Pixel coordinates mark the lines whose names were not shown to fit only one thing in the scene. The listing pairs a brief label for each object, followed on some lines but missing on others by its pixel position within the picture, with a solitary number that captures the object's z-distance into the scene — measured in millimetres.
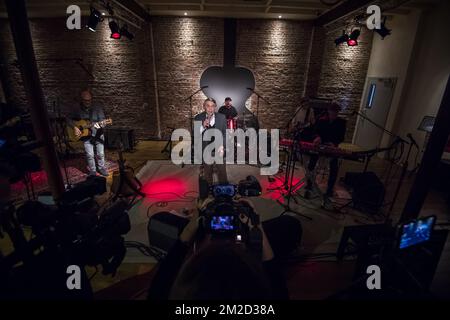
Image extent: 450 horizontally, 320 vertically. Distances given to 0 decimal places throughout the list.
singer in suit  5738
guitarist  5160
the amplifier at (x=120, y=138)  7570
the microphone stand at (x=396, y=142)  3464
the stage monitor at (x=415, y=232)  2080
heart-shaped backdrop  8250
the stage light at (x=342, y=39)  6509
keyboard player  4422
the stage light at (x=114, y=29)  5895
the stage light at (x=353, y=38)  6234
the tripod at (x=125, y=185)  4418
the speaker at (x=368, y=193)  4195
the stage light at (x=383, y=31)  5758
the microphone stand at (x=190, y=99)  8166
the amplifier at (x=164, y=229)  3019
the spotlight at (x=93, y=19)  5000
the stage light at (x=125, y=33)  6406
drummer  7358
